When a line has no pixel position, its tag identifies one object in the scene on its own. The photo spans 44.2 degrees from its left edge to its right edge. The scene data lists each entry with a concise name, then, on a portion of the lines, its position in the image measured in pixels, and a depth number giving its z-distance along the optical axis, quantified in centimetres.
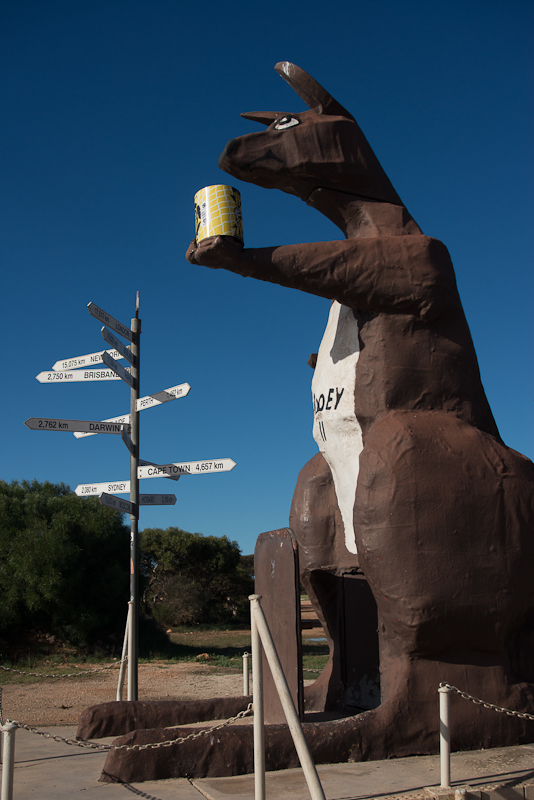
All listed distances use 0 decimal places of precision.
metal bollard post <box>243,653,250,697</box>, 638
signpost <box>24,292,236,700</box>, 639
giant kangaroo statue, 399
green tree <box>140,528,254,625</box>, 2603
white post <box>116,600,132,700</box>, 660
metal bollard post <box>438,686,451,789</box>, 337
